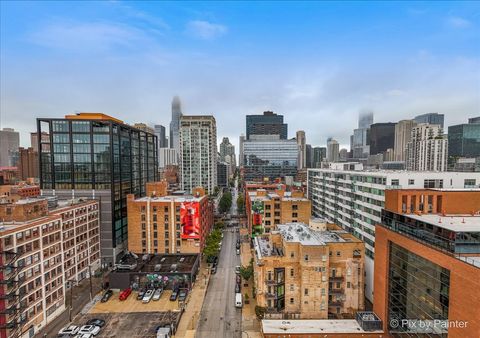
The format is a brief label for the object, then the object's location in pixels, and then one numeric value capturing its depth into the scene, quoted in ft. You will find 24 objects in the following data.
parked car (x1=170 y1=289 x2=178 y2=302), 178.76
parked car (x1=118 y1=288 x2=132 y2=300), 180.45
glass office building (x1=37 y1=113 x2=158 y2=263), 235.81
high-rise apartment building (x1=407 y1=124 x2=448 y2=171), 557.74
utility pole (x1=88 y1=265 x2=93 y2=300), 181.94
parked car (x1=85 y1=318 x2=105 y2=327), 148.72
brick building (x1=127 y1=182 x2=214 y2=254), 233.76
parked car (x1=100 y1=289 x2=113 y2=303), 178.46
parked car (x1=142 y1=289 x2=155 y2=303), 177.05
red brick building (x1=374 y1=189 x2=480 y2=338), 85.87
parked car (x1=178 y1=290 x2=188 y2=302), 177.97
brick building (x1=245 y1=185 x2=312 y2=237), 264.52
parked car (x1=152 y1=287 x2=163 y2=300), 180.24
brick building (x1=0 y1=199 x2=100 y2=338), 127.03
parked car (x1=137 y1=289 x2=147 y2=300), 182.09
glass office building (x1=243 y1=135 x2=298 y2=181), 650.02
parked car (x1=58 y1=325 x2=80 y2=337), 139.54
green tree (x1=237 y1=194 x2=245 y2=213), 475.31
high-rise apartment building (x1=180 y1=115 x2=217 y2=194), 561.84
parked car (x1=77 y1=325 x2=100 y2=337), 139.96
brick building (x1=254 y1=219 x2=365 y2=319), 151.23
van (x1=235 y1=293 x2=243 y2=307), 168.86
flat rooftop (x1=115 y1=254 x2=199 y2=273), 201.57
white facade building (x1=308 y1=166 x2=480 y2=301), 168.45
